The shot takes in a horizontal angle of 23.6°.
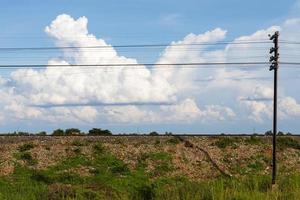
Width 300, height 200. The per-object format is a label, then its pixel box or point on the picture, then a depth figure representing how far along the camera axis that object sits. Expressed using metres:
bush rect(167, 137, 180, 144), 45.47
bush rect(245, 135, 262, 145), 46.22
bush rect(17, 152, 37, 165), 42.00
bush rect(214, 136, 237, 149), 45.53
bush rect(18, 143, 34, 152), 43.39
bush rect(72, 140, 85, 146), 44.50
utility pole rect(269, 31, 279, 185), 42.38
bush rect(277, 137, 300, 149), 46.40
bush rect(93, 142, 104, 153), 43.77
